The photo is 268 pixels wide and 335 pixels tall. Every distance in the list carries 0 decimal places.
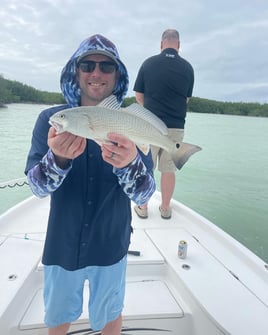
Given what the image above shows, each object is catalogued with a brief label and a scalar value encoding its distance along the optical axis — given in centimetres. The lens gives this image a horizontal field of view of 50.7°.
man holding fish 153
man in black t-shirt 349
